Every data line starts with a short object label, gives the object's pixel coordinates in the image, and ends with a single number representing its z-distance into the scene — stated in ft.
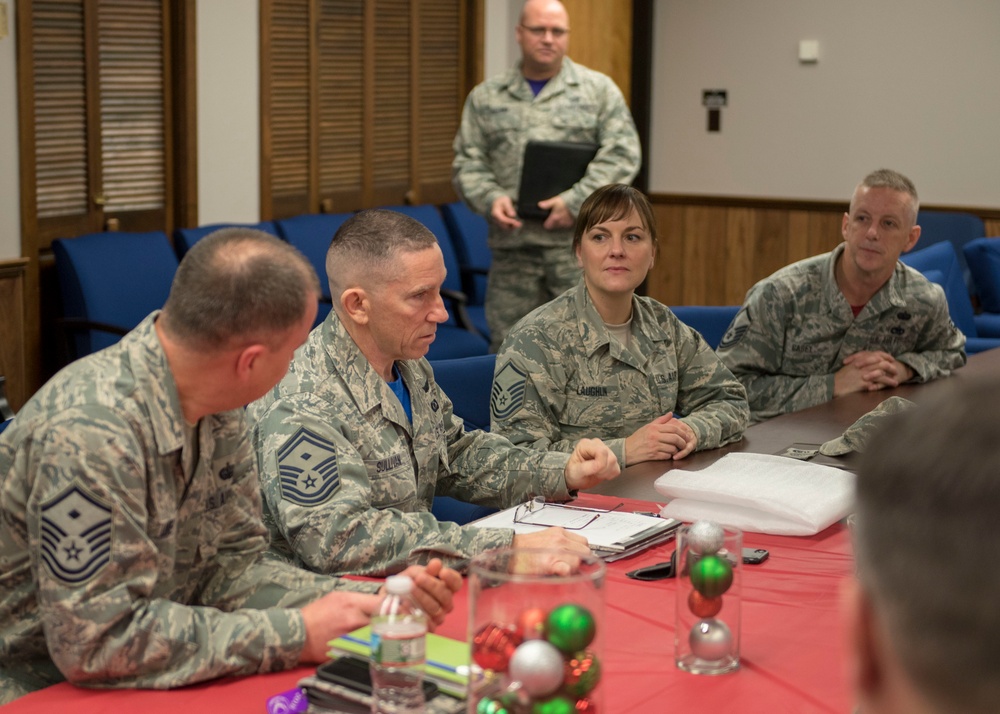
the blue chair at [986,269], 19.56
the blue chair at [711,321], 12.62
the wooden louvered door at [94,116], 16.19
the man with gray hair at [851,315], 11.87
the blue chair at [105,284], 15.46
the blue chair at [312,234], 18.47
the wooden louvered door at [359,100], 19.70
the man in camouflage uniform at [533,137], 16.87
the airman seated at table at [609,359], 9.50
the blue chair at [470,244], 20.85
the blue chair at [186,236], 17.25
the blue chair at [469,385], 9.93
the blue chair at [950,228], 21.84
